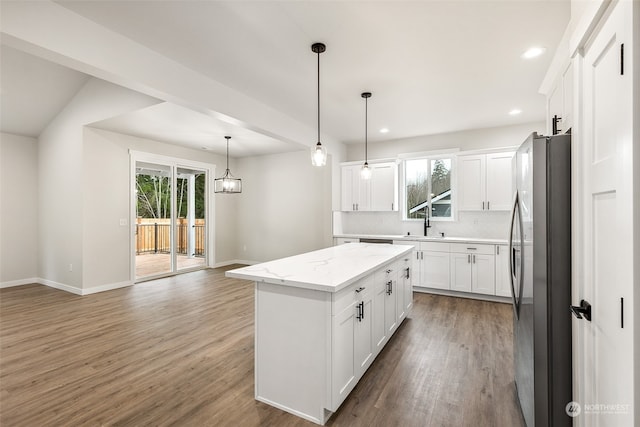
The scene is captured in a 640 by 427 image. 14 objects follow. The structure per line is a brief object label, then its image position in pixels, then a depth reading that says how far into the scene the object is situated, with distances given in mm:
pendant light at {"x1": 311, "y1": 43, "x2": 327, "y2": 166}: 2637
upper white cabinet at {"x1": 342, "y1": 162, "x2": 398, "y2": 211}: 5551
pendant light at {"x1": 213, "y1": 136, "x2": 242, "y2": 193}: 5668
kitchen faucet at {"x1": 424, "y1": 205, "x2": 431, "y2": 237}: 5374
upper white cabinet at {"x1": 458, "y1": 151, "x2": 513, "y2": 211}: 4578
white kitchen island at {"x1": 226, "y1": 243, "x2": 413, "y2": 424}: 1828
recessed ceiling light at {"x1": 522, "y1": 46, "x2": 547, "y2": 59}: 2659
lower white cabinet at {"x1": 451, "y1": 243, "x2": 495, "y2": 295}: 4422
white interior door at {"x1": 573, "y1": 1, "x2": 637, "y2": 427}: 969
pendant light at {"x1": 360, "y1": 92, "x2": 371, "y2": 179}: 3712
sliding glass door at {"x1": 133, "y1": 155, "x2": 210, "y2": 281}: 5922
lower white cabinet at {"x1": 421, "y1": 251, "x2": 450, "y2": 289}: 4730
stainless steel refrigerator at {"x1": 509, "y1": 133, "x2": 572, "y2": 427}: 1467
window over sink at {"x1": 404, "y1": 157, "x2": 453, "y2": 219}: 5250
